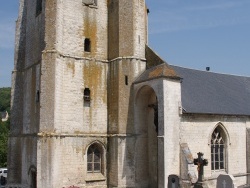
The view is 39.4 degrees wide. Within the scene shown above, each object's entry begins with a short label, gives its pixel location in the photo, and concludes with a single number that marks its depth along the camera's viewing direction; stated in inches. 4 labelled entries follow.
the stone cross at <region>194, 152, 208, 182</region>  572.0
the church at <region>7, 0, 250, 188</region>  678.5
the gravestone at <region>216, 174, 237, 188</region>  595.4
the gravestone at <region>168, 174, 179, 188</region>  602.9
